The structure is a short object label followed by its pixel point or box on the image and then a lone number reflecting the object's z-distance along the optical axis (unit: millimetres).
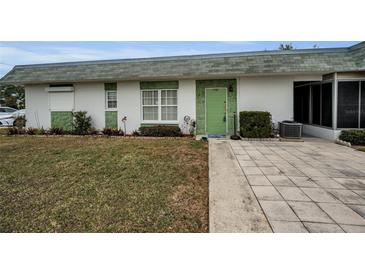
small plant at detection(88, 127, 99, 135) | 11731
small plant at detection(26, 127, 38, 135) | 12055
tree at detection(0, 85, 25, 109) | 32844
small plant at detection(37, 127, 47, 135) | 12094
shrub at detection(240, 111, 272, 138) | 9445
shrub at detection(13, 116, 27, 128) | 13363
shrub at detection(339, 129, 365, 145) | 8336
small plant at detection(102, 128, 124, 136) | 11405
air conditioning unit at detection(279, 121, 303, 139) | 9484
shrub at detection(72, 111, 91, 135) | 11750
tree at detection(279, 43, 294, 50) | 33325
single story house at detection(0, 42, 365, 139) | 9039
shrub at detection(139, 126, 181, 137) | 10648
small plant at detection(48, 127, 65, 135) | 11859
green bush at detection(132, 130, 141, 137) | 11205
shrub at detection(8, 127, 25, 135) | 12148
